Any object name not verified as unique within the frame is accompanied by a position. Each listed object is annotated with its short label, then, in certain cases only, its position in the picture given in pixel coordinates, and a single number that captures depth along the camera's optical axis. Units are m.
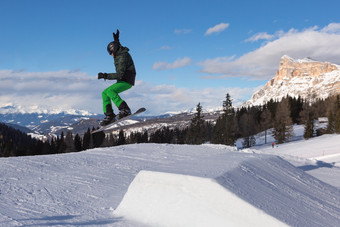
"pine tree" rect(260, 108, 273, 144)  72.12
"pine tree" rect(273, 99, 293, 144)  60.84
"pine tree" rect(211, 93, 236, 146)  54.41
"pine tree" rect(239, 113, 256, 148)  64.38
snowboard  7.17
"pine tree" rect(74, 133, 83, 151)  73.38
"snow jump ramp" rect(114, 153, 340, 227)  4.48
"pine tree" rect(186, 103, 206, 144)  54.12
